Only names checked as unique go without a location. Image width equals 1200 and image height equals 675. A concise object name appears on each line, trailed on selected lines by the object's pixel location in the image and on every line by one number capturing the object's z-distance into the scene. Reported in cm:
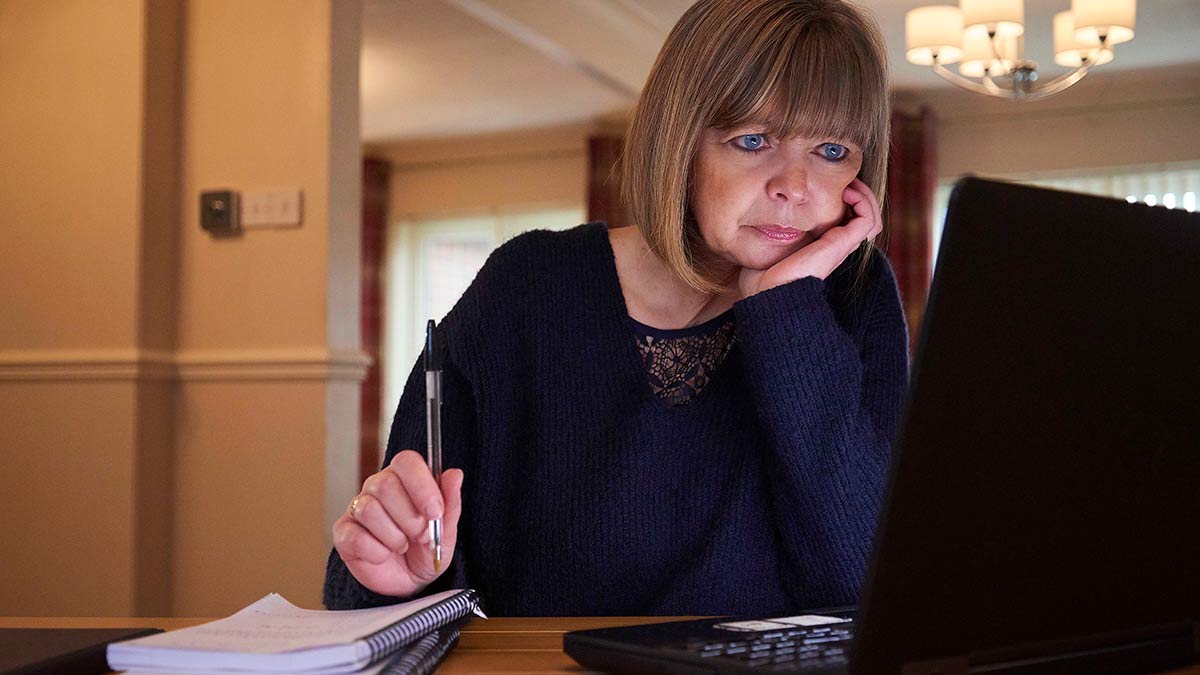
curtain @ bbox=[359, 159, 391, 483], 771
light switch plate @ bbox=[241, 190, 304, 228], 306
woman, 108
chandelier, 365
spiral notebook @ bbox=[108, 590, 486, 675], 62
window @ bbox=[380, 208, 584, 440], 790
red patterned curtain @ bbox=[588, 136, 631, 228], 700
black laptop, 53
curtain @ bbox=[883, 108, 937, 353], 631
